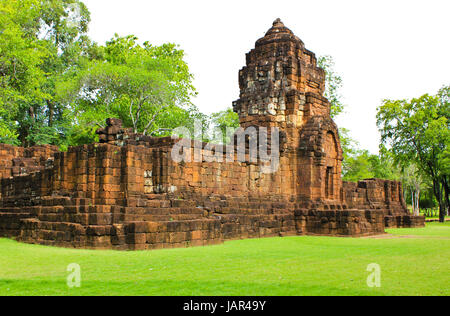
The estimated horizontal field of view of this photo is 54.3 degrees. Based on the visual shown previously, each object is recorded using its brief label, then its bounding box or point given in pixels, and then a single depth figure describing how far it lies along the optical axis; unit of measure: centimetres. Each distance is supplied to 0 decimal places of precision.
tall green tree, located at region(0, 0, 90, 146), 2411
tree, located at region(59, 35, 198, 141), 2914
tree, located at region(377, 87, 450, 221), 3331
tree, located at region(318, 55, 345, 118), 3738
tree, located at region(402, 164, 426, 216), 5213
